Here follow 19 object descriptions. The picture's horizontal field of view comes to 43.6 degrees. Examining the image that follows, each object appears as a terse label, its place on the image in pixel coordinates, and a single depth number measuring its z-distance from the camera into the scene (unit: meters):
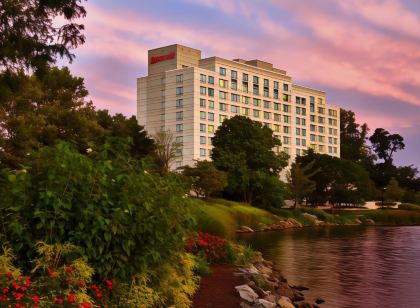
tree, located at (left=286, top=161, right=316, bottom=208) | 90.75
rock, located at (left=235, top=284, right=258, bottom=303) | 14.16
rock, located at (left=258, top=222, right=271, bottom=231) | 62.43
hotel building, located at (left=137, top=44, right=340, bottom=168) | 128.00
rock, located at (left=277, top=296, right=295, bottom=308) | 15.20
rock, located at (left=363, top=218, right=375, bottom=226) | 86.56
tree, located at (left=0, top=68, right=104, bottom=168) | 41.19
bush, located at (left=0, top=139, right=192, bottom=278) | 10.41
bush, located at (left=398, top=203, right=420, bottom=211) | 105.84
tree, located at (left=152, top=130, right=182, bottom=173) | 71.50
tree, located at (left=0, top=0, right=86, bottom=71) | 18.58
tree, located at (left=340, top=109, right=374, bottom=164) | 174.25
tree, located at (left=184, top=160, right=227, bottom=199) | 67.12
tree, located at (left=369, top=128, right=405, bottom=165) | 169.62
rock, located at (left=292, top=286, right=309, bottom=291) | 21.27
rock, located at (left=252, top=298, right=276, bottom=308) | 13.39
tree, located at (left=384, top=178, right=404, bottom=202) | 119.75
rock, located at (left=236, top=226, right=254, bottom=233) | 58.64
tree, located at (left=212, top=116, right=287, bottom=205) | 77.00
